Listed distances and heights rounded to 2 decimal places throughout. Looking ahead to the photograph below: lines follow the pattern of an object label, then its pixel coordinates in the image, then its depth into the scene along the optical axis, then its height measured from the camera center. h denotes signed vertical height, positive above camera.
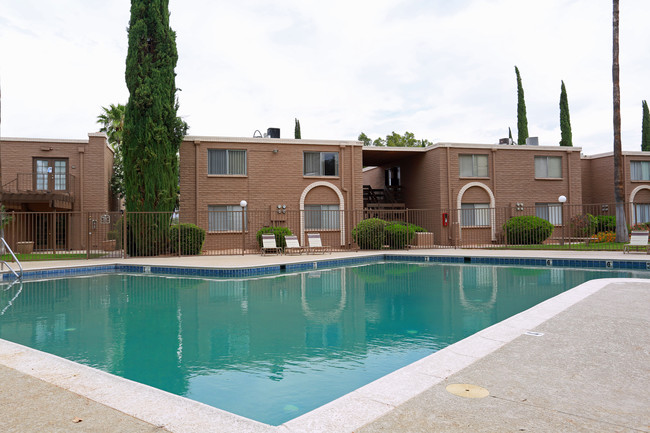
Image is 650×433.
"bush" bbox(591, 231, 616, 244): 20.48 -0.77
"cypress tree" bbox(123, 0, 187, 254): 17.48 +4.06
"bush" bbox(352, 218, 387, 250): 19.42 -0.44
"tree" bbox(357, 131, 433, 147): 38.97 +7.07
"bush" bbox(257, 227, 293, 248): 19.33 -0.34
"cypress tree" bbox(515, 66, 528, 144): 32.28 +7.50
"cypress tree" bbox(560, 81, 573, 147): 32.12 +7.01
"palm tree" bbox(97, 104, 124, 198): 26.27 +6.13
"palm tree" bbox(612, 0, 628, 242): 19.53 +3.48
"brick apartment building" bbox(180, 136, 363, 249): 20.53 +1.89
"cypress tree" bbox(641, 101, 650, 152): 34.03 +6.70
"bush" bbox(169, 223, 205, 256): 17.77 -0.47
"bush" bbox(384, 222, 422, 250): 19.64 -0.54
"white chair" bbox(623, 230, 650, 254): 15.18 -0.71
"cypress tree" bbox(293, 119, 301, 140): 32.09 +6.71
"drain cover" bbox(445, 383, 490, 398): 3.08 -1.16
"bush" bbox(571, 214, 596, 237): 21.50 -0.22
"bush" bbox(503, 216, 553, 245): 20.16 -0.38
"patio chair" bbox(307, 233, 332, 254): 17.86 -0.68
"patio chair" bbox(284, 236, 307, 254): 17.92 -0.75
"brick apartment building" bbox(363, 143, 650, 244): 22.92 +2.10
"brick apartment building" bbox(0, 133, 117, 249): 20.77 +2.36
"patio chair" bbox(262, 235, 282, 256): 17.62 -0.72
